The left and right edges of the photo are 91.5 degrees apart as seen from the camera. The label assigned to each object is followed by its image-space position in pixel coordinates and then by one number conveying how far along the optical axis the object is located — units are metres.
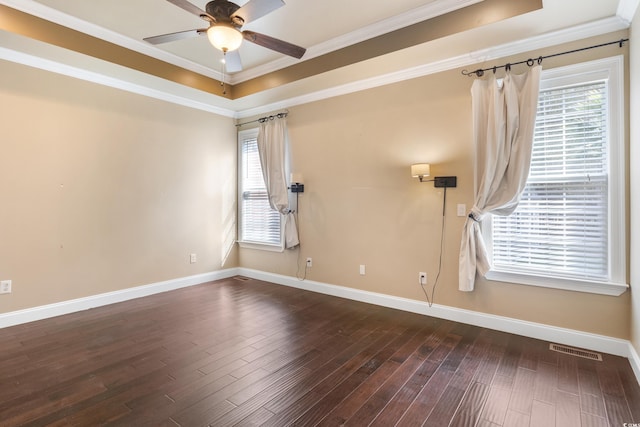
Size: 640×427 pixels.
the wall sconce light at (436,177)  3.39
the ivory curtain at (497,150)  2.94
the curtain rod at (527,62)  2.69
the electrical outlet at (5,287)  3.28
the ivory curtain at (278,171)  4.79
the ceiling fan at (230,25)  2.28
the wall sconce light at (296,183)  4.63
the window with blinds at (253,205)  5.20
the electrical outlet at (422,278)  3.63
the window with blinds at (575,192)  2.66
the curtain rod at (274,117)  4.84
